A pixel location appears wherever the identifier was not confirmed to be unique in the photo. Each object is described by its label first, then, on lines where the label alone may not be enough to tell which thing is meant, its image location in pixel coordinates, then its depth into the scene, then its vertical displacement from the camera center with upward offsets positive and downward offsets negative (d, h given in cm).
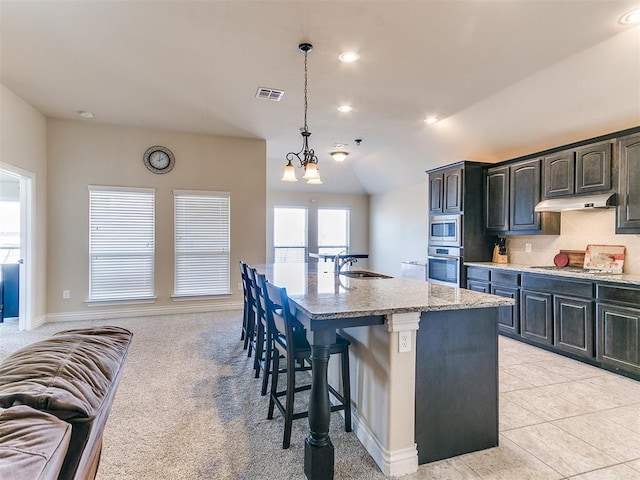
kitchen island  182 -76
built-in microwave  510 +15
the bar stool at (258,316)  287 -67
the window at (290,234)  873 +14
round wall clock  541 +125
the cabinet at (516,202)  430 +51
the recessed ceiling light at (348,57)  311 +167
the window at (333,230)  907 +25
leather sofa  64 -37
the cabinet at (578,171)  350 +75
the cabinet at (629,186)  323 +51
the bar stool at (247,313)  355 -83
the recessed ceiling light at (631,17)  251 +165
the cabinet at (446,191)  505 +76
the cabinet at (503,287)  424 -61
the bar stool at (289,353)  212 -74
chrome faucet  345 -22
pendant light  340 +72
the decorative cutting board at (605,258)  371 -19
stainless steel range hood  344 +40
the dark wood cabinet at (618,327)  307 -79
